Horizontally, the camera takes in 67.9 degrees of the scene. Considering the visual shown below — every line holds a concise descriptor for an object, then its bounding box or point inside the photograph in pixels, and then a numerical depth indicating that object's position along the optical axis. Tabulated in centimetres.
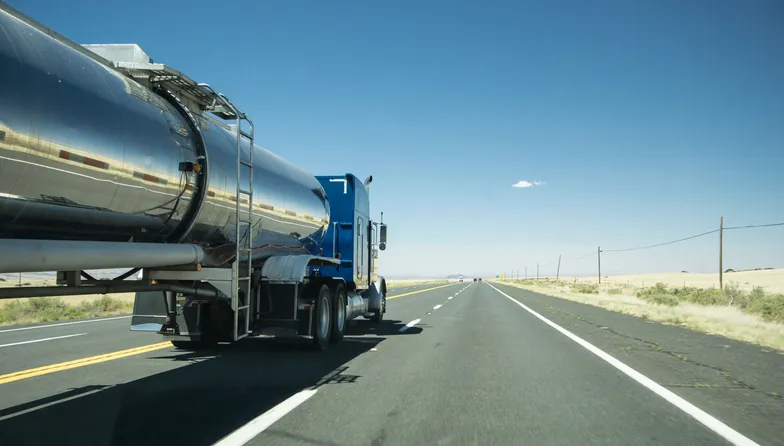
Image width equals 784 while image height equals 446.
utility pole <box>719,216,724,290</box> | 4457
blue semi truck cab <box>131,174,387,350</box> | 847
